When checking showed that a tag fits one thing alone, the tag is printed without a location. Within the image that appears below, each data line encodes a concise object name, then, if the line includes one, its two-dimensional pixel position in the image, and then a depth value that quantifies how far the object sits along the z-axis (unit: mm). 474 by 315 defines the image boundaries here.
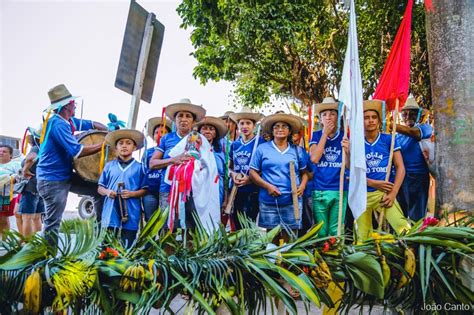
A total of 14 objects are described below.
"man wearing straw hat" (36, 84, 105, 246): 5242
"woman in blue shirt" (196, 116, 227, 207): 5582
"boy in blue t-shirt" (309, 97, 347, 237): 5031
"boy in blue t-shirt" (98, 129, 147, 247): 5145
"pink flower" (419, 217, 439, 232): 3671
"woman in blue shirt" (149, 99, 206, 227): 4988
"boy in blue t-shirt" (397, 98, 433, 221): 5602
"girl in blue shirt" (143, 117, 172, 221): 5371
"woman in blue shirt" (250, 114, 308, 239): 4988
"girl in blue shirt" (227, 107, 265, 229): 5578
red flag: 5215
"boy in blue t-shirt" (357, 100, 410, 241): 4852
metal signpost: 5406
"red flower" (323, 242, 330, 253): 3301
